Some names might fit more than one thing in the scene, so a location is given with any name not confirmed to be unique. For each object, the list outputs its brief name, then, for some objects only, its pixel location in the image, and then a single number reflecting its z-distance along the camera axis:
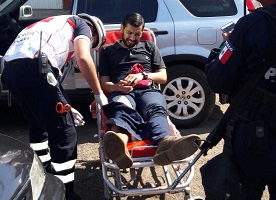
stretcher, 3.55
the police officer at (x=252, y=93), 2.47
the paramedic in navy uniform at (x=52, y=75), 3.70
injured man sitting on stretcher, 3.51
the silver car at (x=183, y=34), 5.71
